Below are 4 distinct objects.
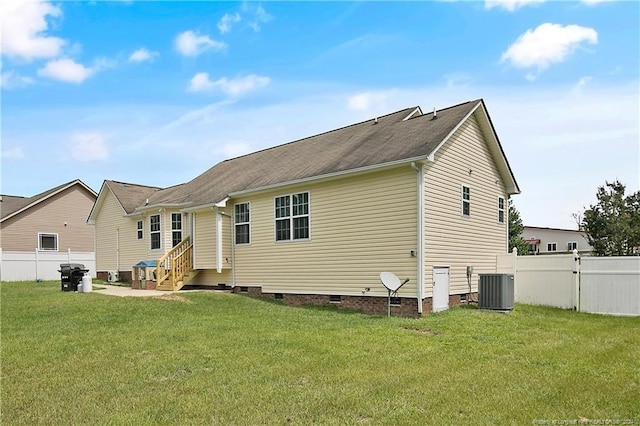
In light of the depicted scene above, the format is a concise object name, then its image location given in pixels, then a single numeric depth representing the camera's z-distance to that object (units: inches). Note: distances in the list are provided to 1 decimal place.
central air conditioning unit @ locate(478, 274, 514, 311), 500.7
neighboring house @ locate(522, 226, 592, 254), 1579.7
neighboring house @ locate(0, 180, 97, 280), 1077.8
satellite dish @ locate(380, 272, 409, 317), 455.5
